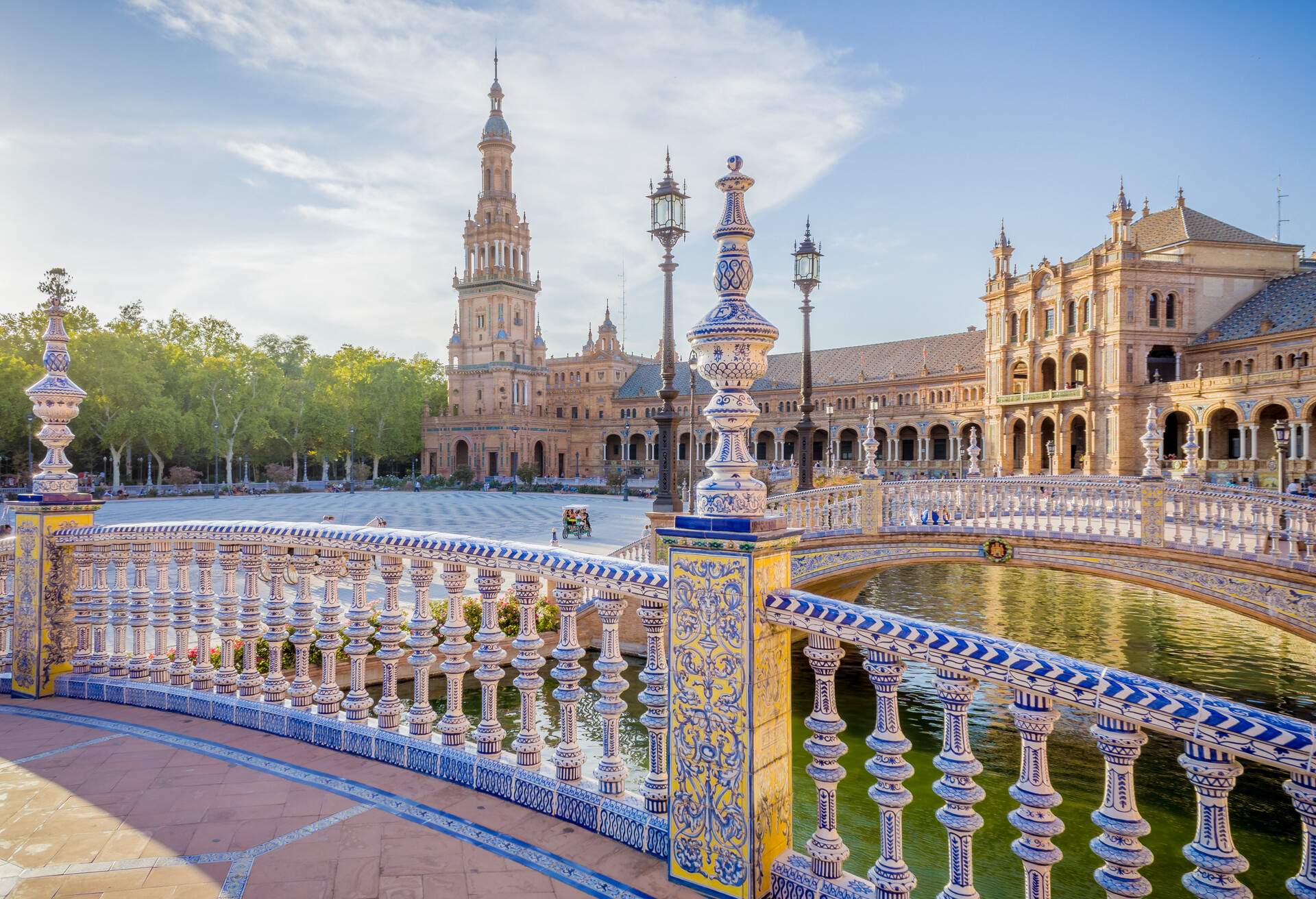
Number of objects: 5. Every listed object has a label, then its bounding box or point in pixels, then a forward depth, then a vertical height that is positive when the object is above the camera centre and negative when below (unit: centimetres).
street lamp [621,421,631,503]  7081 +82
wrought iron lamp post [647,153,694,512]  1396 +222
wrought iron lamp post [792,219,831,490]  1673 +234
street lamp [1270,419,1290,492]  2034 +73
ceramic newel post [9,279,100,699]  556 -73
